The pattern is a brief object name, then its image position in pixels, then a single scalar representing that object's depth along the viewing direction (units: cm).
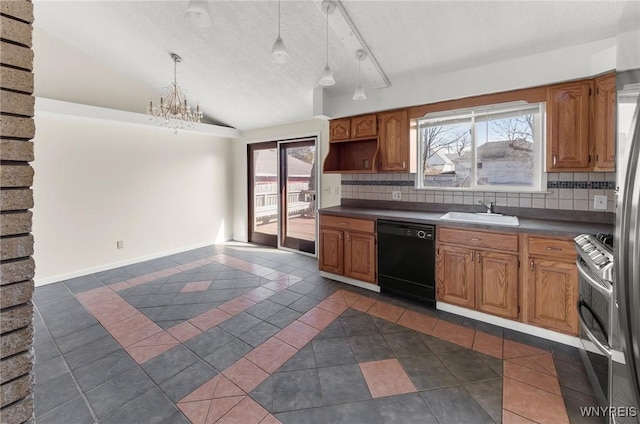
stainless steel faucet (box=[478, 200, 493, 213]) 307
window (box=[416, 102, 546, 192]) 295
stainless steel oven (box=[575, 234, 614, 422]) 143
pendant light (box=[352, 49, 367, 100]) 295
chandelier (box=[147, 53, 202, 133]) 361
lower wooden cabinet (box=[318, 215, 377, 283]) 341
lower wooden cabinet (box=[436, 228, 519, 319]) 254
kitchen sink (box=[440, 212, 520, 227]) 274
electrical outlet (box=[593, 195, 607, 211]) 254
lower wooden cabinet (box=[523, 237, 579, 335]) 227
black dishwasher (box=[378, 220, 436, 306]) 298
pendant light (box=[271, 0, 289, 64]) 213
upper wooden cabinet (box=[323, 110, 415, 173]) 347
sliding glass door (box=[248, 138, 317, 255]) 505
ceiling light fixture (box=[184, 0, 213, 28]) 177
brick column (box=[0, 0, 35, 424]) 72
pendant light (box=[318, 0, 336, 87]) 240
